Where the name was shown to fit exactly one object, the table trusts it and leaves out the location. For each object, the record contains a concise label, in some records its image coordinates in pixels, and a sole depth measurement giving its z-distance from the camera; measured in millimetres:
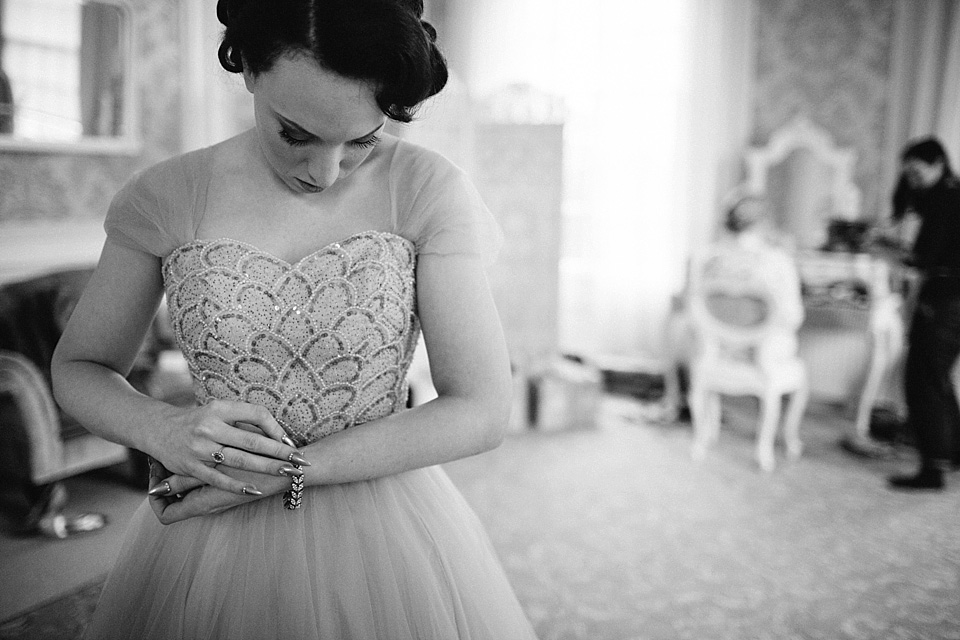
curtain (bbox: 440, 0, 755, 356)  5262
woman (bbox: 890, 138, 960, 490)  3482
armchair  2912
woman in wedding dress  914
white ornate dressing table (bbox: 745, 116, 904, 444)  4246
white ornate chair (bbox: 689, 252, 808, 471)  3740
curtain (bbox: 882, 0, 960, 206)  4598
